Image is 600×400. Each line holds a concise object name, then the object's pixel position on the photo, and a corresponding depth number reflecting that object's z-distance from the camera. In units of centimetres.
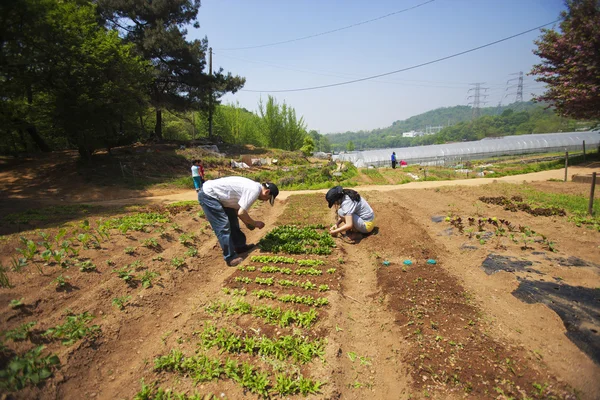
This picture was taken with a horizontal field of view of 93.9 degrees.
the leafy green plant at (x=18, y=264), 440
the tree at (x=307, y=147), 3575
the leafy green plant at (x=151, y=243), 618
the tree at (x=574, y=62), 1424
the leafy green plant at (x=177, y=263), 553
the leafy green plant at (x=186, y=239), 671
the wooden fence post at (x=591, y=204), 760
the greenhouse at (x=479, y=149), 3378
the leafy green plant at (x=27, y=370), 254
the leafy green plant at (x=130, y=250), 568
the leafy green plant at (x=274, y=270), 531
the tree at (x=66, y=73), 1221
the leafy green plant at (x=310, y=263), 559
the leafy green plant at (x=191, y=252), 605
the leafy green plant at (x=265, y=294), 448
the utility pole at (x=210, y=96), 2673
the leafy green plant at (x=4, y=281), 403
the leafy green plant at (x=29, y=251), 476
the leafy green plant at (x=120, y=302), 417
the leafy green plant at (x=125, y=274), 475
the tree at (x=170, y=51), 2266
